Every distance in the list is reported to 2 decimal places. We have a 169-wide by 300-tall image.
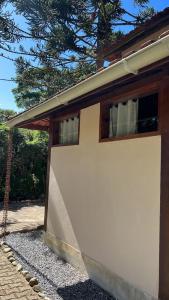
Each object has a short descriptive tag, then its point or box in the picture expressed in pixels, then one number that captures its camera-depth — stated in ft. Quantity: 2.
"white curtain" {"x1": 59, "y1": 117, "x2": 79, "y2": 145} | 15.52
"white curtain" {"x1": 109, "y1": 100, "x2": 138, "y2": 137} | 11.22
